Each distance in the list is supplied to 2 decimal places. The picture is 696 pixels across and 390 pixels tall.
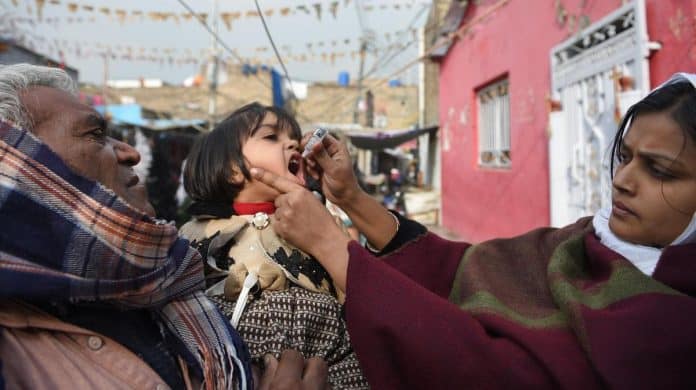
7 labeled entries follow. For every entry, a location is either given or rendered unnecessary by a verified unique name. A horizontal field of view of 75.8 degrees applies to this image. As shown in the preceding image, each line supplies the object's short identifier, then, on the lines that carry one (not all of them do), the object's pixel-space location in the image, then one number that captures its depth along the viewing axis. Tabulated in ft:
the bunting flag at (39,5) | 18.77
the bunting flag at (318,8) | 21.24
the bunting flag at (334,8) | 20.99
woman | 2.89
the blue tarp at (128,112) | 64.03
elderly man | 2.51
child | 3.94
